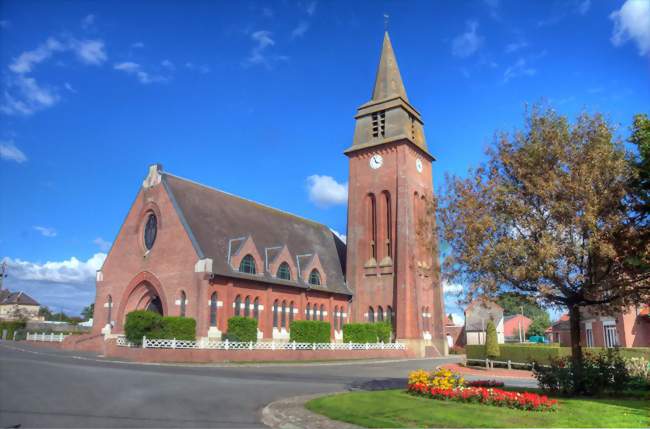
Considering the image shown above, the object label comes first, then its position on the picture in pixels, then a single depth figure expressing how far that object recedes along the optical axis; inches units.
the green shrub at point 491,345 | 1376.7
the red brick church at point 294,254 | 1515.7
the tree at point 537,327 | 3976.4
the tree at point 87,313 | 4972.9
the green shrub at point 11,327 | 2397.9
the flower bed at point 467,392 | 508.1
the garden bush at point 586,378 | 639.1
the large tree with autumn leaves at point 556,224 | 600.7
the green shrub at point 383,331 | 1738.4
